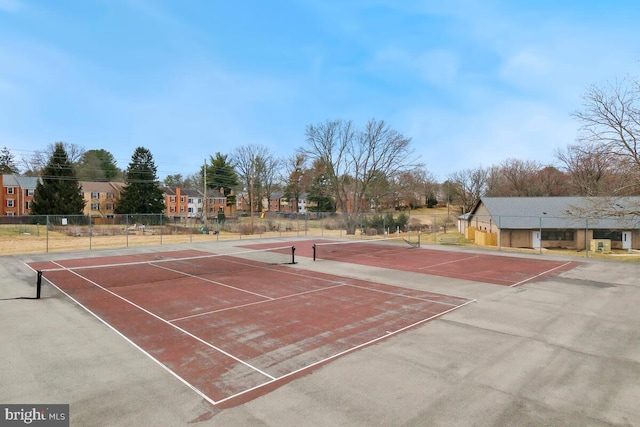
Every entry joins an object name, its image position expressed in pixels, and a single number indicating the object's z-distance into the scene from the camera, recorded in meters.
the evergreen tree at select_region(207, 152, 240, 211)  82.94
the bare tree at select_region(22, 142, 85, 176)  80.88
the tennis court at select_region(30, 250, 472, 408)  6.77
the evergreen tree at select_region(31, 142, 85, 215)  54.28
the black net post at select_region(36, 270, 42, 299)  12.21
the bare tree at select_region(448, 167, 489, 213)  80.94
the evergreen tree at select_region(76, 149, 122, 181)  80.69
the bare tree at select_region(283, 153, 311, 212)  81.00
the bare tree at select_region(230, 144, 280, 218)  81.19
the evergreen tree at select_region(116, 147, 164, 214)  61.62
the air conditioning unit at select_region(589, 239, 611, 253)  32.69
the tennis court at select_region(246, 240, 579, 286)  17.23
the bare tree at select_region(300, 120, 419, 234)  50.97
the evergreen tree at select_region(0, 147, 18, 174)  84.19
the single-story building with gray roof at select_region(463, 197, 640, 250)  34.69
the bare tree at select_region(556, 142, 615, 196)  46.11
